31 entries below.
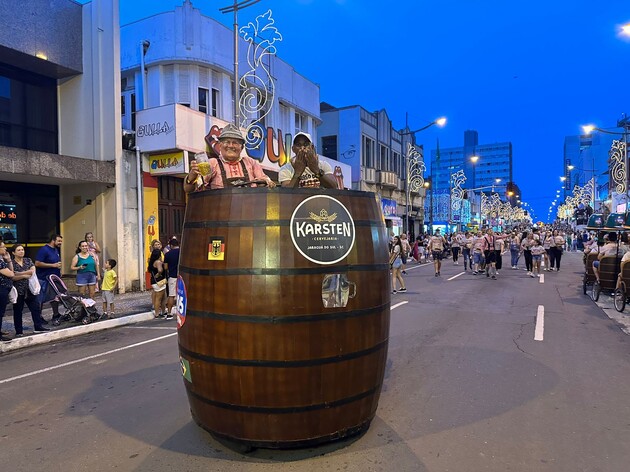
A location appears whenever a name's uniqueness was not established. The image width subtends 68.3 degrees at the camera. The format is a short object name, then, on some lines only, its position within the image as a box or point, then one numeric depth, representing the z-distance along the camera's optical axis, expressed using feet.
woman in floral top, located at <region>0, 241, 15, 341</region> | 23.43
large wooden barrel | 9.43
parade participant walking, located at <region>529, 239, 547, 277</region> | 57.52
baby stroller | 28.96
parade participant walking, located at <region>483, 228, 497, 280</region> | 54.95
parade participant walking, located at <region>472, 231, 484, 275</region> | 57.11
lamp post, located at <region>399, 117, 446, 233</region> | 91.12
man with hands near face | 10.48
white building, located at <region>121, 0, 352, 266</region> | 44.86
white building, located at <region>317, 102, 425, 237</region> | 100.73
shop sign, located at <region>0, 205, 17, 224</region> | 39.85
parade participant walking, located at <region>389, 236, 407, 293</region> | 41.22
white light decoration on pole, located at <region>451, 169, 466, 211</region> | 129.24
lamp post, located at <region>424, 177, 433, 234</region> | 143.91
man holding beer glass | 11.31
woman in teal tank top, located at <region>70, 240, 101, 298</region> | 32.07
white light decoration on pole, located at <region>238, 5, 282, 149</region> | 45.21
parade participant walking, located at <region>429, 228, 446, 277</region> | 56.44
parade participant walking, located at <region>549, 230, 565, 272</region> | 65.36
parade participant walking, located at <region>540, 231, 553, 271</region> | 66.49
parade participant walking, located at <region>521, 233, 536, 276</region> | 60.29
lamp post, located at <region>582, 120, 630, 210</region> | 73.00
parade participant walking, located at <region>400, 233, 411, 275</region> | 61.36
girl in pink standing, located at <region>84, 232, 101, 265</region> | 32.99
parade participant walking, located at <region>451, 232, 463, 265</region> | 80.40
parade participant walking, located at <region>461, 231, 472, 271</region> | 65.26
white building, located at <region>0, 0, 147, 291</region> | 40.50
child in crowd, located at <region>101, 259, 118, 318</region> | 31.48
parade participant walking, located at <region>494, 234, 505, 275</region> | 57.43
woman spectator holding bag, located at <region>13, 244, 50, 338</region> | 24.86
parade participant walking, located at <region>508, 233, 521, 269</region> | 68.74
